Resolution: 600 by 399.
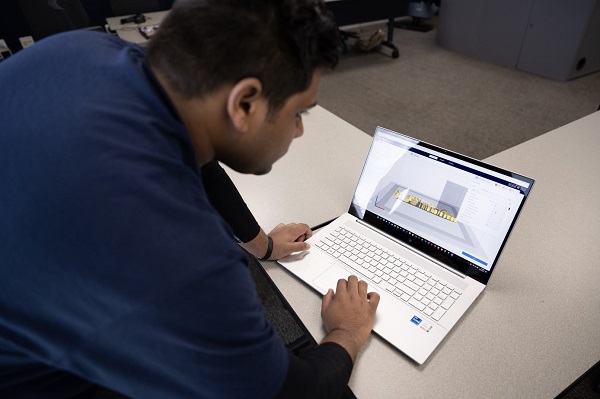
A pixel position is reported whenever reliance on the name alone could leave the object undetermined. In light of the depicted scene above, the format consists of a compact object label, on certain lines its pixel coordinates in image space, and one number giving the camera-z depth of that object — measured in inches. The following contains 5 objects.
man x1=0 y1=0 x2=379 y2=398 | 17.2
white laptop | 29.2
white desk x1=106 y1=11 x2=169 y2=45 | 98.0
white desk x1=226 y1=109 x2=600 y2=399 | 25.9
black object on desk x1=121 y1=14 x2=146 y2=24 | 112.4
